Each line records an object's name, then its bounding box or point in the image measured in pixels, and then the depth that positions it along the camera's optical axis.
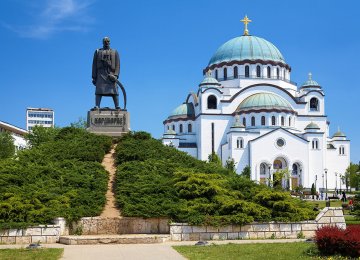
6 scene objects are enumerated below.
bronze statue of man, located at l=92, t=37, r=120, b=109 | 26.33
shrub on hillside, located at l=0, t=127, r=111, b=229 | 16.89
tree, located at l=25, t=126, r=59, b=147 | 48.04
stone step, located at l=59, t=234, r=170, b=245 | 15.68
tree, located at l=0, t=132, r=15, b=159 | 46.53
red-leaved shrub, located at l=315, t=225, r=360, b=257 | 13.18
